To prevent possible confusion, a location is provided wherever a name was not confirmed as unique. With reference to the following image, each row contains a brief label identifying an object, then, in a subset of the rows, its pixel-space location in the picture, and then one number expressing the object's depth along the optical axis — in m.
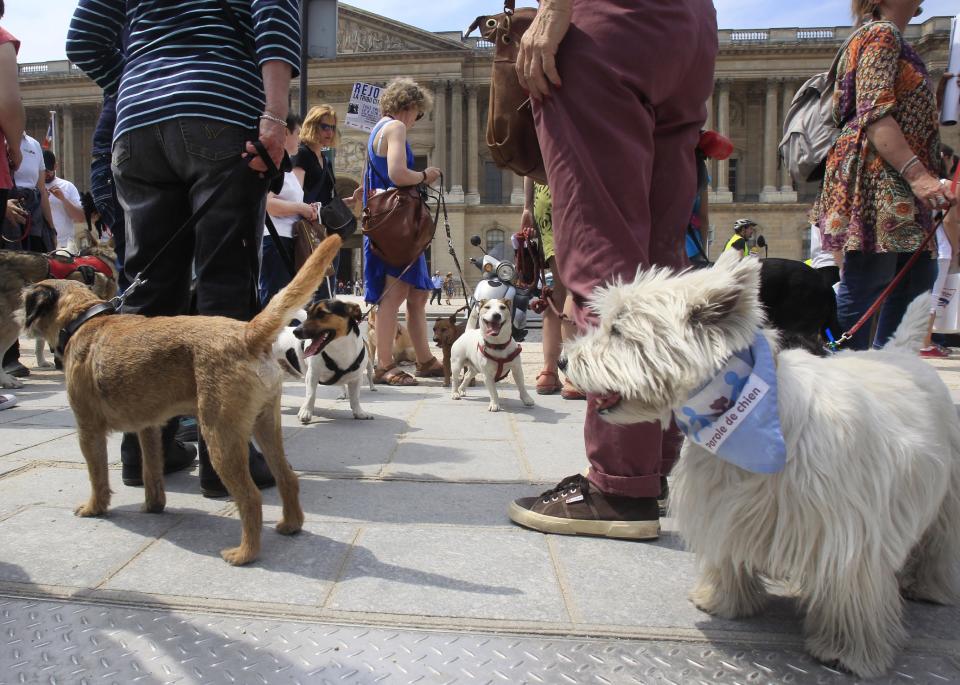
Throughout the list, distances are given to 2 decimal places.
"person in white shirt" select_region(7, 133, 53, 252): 6.26
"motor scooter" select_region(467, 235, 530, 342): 8.62
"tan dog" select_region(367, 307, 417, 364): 8.02
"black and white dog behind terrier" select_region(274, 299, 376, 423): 4.70
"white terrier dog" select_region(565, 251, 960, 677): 1.54
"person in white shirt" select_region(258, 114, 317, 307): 5.51
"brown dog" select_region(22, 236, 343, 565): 2.24
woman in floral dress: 3.03
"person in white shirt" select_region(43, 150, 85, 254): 8.14
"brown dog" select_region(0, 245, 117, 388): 5.66
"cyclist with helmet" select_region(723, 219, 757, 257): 12.34
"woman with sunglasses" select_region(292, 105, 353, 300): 5.86
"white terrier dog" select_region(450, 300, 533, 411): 5.37
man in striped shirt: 2.75
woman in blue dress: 5.74
